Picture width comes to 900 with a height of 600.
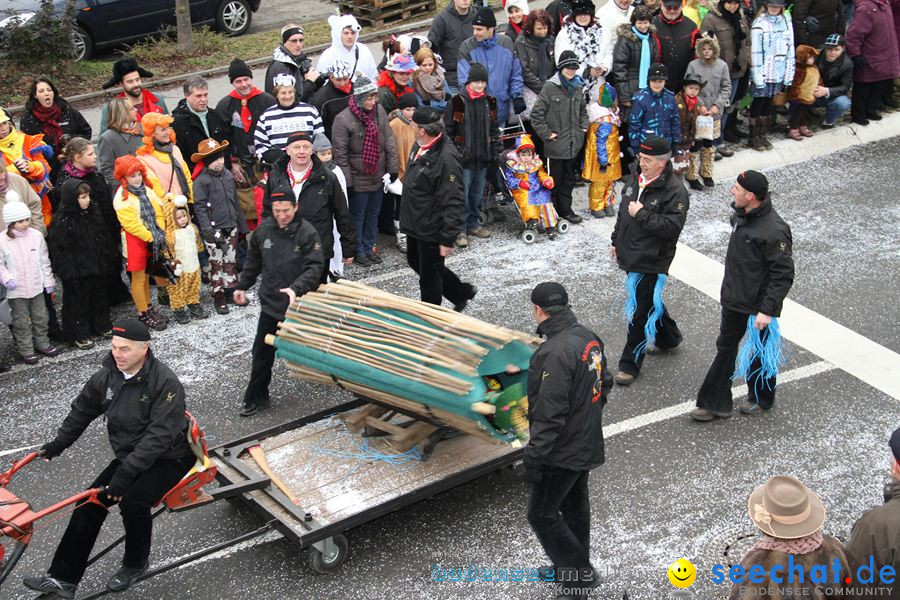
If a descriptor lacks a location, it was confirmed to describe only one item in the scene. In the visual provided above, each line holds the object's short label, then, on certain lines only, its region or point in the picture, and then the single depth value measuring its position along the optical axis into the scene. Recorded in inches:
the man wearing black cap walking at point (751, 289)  295.3
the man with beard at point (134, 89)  412.5
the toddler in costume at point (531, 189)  436.8
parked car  612.7
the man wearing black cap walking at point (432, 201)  351.3
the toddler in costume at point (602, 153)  456.1
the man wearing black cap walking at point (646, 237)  317.4
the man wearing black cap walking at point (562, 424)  225.5
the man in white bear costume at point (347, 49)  451.8
